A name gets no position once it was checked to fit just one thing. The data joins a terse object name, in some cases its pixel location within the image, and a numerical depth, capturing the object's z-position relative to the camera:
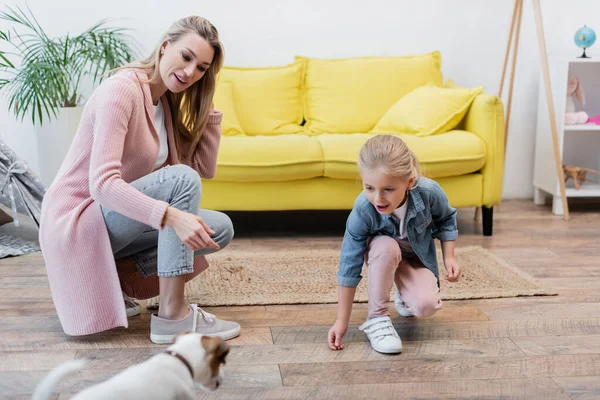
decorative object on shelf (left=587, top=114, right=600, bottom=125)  3.72
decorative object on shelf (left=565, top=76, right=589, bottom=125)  3.68
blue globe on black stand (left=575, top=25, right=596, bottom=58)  3.64
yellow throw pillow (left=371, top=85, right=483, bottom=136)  3.20
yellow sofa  3.02
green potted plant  3.34
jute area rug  2.29
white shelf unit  3.63
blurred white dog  1.09
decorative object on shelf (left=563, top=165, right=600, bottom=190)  3.71
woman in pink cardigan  1.81
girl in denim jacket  1.82
